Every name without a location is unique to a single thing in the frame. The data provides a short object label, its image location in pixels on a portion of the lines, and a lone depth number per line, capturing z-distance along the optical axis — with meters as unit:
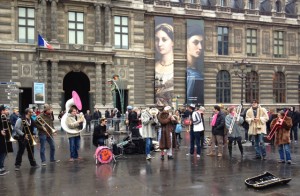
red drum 13.10
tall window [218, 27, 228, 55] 42.09
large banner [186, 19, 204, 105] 39.72
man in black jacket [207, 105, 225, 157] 14.57
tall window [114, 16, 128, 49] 35.97
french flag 30.78
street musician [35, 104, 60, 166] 13.29
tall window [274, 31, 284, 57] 44.72
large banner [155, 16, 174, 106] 38.25
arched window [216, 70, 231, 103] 42.00
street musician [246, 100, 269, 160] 13.74
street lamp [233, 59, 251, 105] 26.16
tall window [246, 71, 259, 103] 43.31
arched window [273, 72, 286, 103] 44.69
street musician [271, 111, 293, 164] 12.60
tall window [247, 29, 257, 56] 43.41
